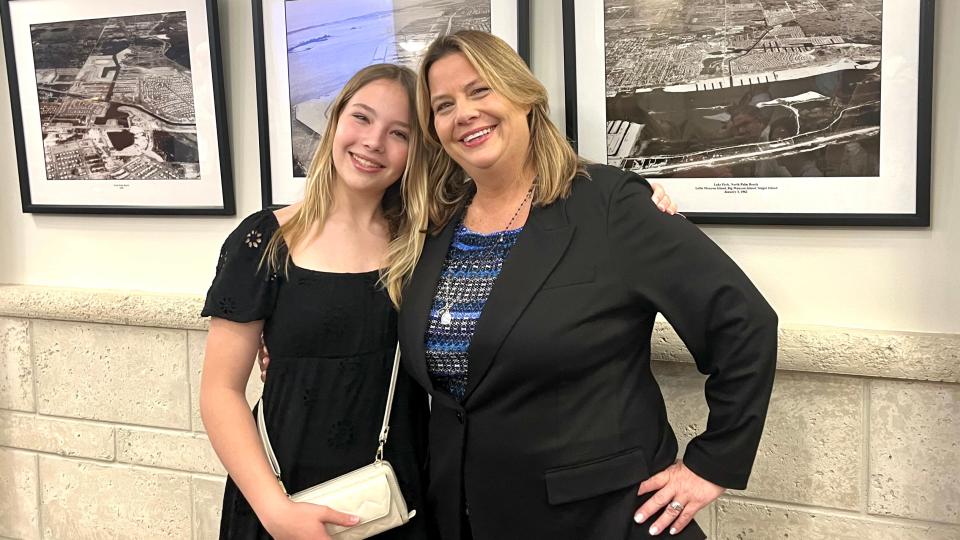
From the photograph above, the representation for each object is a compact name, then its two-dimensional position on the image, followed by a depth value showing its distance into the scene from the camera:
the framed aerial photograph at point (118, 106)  2.20
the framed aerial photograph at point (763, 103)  1.58
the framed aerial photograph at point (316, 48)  1.91
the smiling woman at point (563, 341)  1.36
